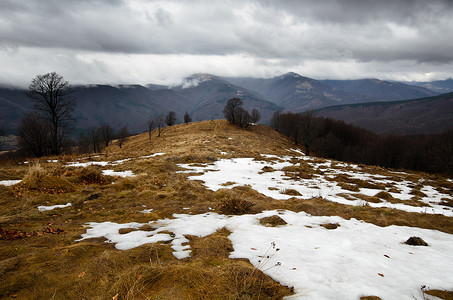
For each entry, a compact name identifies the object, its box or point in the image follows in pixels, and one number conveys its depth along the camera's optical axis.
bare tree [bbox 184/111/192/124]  69.89
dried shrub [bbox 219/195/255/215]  6.23
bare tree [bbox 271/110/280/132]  87.79
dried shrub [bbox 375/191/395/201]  9.50
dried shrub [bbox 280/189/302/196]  9.06
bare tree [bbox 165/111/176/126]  73.19
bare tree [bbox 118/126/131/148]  69.26
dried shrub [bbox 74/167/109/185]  8.91
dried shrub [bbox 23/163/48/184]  6.98
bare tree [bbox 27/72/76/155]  22.51
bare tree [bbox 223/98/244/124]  62.06
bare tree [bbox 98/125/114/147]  71.13
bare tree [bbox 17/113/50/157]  32.66
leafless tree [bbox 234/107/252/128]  61.56
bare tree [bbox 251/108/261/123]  75.75
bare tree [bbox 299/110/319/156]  45.72
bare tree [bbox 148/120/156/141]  66.31
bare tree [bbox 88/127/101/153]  63.25
